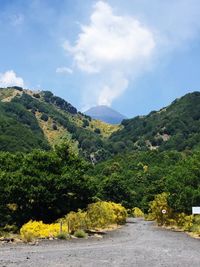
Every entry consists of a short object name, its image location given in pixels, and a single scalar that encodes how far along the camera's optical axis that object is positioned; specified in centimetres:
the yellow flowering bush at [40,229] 2329
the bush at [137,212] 7525
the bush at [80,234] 2473
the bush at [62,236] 2283
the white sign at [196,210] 2138
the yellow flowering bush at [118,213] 4767
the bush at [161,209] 4320
